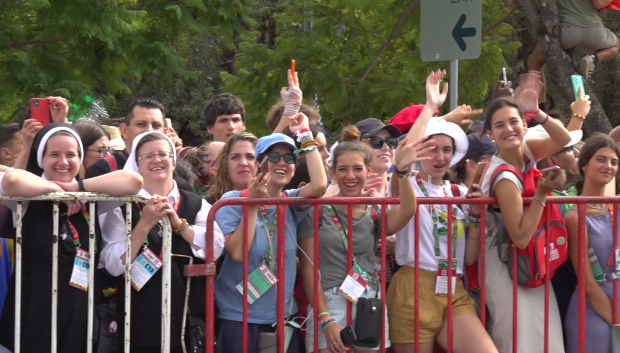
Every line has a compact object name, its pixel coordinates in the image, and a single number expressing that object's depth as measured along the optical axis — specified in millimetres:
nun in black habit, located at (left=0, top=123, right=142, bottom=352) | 8383
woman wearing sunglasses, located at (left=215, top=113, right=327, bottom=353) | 8969
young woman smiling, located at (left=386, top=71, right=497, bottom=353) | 9266
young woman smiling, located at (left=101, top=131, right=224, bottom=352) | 8625
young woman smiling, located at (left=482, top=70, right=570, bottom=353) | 9109
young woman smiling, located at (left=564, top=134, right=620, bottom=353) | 9492
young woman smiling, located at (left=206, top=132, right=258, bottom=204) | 9961
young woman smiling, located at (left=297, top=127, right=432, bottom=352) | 9031
